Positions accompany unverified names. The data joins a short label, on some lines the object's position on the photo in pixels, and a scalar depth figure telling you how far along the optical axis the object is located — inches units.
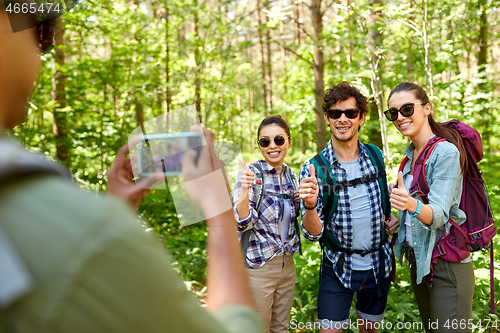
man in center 103.5
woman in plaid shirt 106.4
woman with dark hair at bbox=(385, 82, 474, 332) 86.7
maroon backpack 89.9
